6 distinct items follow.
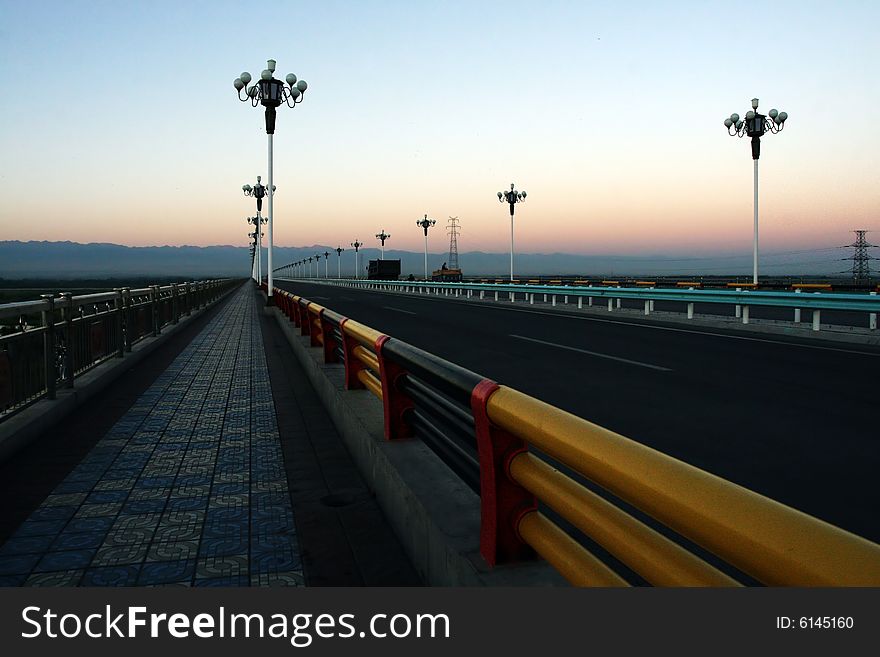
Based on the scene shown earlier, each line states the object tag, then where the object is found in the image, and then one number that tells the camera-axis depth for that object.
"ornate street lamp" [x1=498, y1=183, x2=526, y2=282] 48.72
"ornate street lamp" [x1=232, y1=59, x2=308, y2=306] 26.27
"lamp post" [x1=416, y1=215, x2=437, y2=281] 71.06
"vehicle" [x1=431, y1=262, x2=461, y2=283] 77.38
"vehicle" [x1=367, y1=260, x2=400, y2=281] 87.94
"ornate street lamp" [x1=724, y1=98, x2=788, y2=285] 26.45
